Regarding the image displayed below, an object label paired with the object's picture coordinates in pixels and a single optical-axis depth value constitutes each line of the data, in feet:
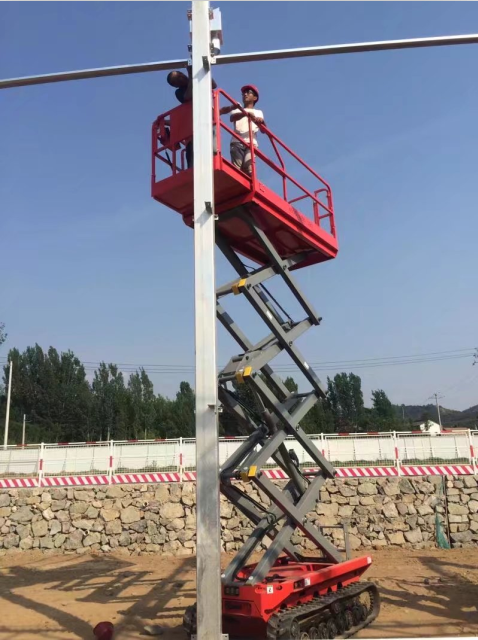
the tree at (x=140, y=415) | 192.24
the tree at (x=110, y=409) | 196.13
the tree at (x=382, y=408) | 236.63
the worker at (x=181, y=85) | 22.24
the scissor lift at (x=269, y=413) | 21.47
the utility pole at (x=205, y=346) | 16.06
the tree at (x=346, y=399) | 234.79
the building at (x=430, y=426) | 191.39
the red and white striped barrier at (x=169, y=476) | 48.42
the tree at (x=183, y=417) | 183.42
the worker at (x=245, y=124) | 23.67
